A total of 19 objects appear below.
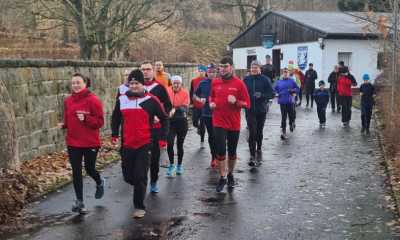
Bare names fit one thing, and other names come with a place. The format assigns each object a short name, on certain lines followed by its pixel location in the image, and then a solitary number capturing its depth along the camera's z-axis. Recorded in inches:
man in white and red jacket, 279.3
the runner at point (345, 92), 693.9
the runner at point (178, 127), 385.7
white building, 1285.7
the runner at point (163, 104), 323.0
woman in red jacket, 284.0
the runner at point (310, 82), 974.4
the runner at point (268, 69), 844.6
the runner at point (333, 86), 889.3
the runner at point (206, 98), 430.6
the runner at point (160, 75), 421.4
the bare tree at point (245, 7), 1994.3
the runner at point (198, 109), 494.0
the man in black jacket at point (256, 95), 423.5
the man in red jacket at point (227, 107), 339.3
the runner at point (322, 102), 695.1
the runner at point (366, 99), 613.3
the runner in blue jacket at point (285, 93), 573.9
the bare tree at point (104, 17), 685.3
